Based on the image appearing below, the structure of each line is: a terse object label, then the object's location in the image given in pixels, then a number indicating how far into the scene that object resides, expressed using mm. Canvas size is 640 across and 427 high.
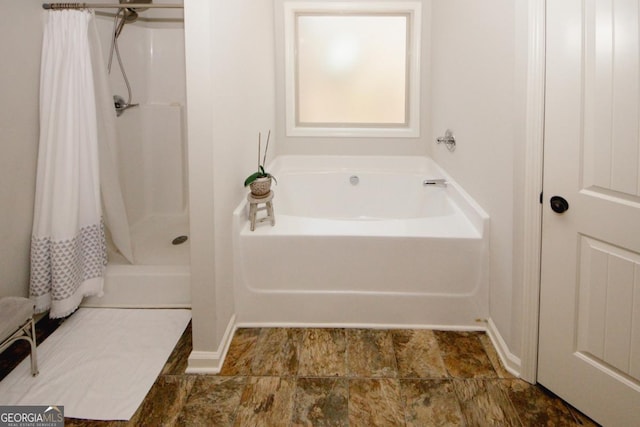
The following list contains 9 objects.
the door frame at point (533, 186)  1800
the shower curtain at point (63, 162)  2400
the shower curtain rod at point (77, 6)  2438
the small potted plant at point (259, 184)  2436
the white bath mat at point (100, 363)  1884
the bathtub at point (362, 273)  2434
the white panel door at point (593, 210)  1513
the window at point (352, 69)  3879
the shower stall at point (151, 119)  3434
